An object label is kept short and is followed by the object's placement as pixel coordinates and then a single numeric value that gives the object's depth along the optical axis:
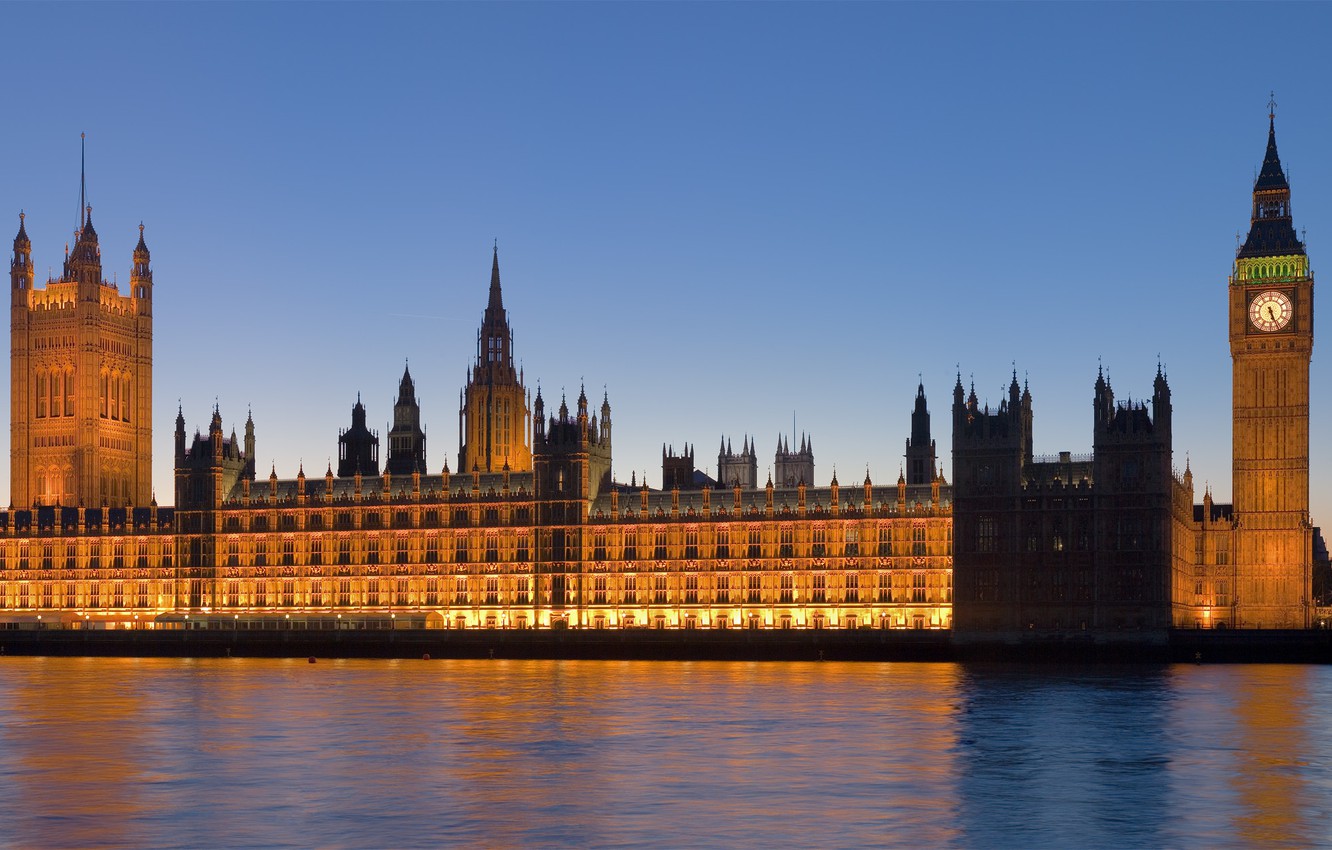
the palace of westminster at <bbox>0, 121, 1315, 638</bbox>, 129.75
